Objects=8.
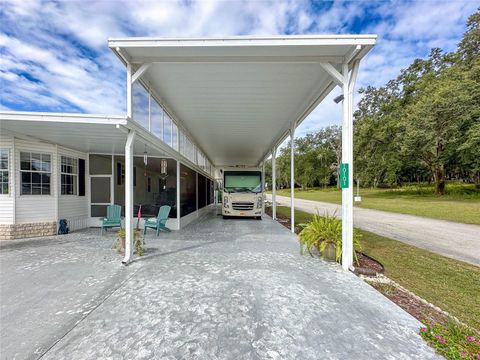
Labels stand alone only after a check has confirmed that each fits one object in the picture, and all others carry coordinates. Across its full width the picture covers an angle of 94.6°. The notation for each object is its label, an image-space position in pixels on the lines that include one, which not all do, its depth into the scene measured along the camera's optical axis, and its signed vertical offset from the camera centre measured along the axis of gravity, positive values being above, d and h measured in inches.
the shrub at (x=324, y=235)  185.4 -47.3
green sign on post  167.5 +4.8
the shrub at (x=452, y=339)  82.5 -64.4
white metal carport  158.1 +93.7
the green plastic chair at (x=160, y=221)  276.8 -47.2
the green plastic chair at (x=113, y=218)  278.4 -43.6
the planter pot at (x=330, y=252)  189.6 -60.4
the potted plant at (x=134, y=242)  196.1 -52.9
